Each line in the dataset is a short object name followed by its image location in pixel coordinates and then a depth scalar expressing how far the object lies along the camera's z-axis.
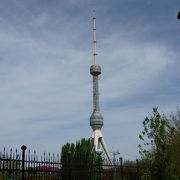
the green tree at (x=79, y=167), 12.40
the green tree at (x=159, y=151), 15.30
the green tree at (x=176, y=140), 21.53
